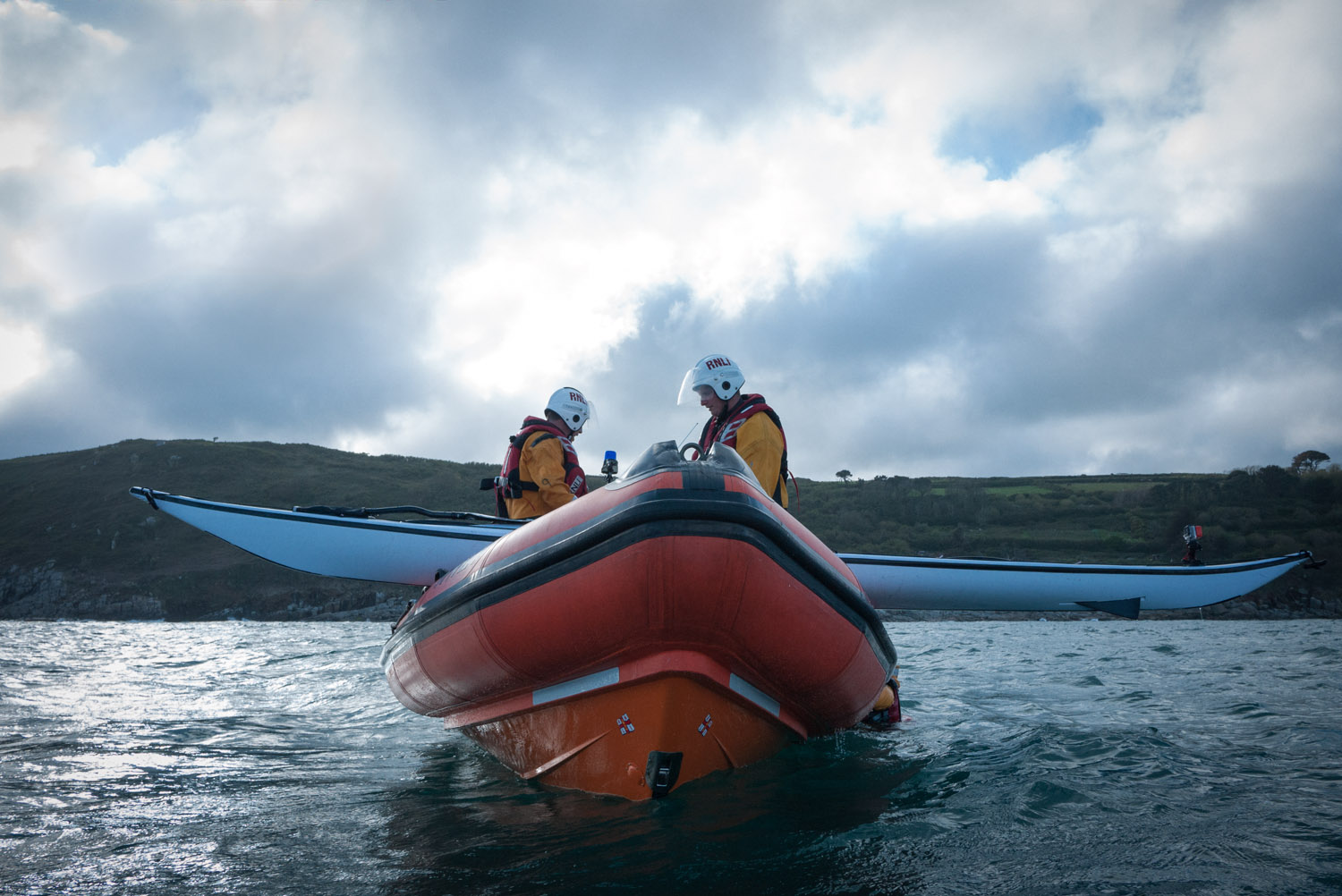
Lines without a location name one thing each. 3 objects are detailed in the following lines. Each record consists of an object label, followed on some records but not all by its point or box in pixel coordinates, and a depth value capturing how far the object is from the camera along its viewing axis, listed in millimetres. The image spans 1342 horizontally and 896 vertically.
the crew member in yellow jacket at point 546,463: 5742
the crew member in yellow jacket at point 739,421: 4977
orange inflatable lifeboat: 2709
